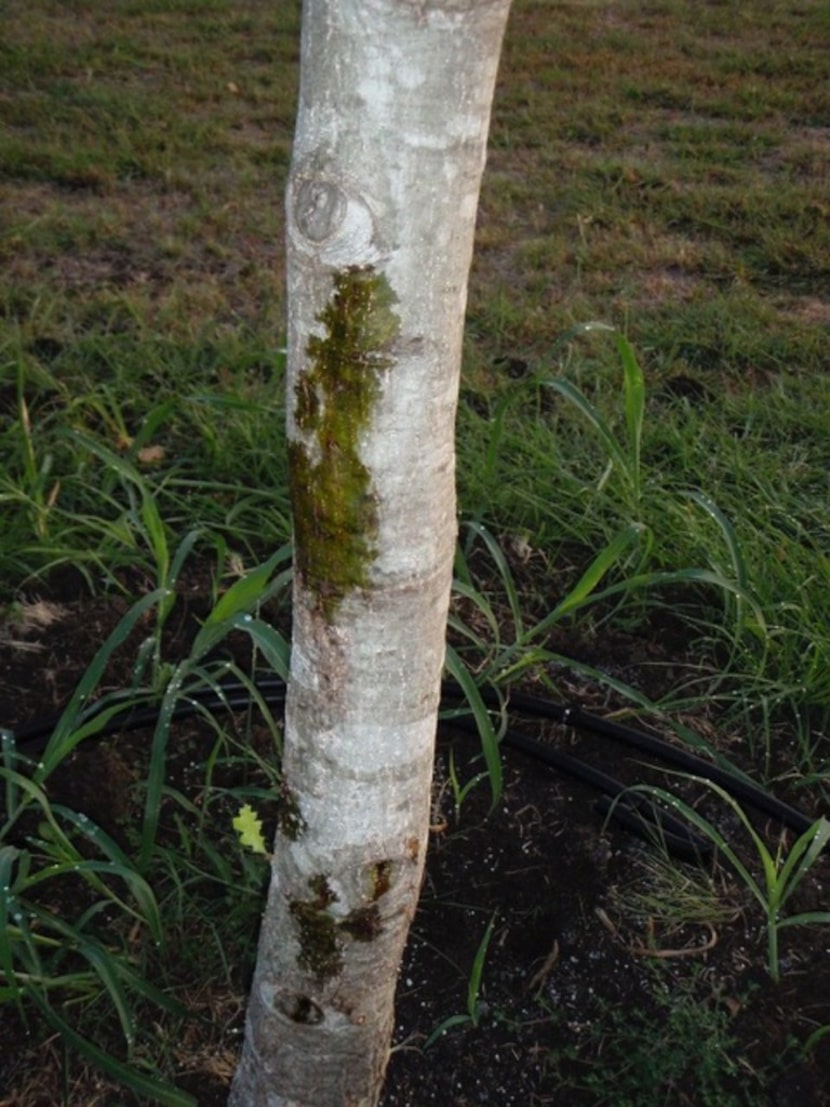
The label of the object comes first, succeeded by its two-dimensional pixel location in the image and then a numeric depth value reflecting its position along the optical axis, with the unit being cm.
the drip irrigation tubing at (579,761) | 198
